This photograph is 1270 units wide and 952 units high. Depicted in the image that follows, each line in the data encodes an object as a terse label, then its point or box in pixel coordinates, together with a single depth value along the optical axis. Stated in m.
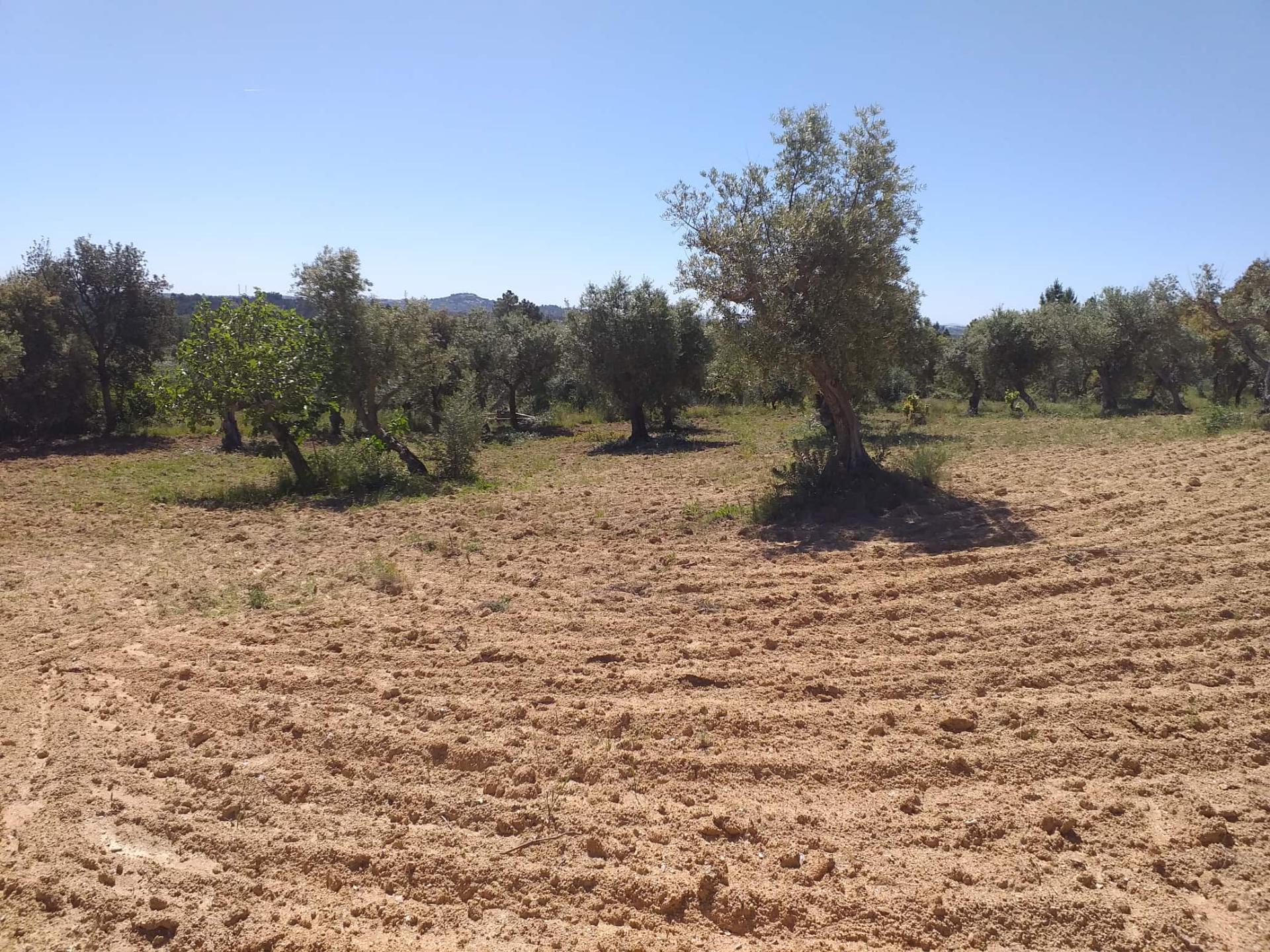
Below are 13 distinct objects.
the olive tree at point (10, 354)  19.55
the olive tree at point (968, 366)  29.12
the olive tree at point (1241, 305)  19.81
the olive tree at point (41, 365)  22.36
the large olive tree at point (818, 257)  11.20
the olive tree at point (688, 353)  23.48
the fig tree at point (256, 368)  14.77
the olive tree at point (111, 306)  23.20
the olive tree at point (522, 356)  28.20
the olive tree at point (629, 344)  22.97
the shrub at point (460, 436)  16.28
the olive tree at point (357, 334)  16.61
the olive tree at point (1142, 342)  25.16
